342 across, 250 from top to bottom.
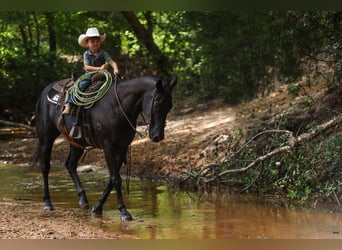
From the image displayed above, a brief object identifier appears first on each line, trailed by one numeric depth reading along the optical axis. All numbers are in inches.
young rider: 491.7
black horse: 441.4
